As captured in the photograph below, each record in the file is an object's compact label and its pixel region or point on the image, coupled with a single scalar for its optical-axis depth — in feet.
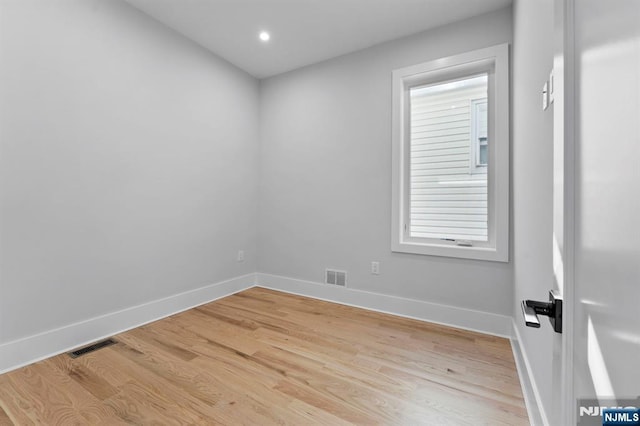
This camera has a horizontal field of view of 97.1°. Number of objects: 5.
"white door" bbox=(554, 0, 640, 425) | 1.17
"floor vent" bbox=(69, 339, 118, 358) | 6.49
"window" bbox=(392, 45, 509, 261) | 7.71
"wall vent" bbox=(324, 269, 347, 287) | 10.09
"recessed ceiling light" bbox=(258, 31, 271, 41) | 9.01
